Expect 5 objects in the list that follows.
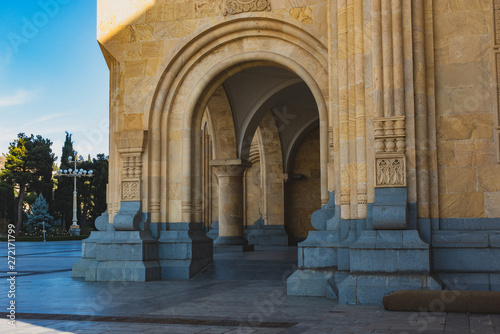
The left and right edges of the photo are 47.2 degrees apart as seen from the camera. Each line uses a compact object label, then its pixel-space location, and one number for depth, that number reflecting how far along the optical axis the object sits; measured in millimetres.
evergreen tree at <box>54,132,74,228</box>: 47875
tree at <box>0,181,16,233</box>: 45000
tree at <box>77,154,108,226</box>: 49969
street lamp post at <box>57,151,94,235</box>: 41294
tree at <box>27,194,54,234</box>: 42688
